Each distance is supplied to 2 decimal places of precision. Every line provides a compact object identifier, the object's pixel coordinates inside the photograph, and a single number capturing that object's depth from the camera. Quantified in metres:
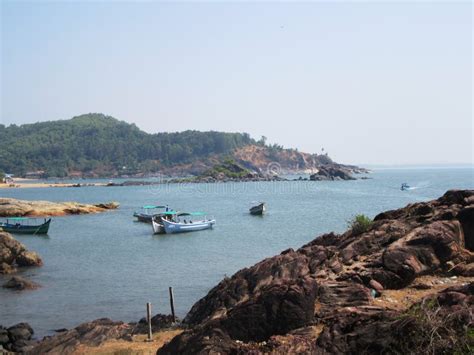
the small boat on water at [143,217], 70.44
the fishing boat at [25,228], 60.44
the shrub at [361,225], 23.23
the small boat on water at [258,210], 75.00
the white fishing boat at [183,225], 58.47
